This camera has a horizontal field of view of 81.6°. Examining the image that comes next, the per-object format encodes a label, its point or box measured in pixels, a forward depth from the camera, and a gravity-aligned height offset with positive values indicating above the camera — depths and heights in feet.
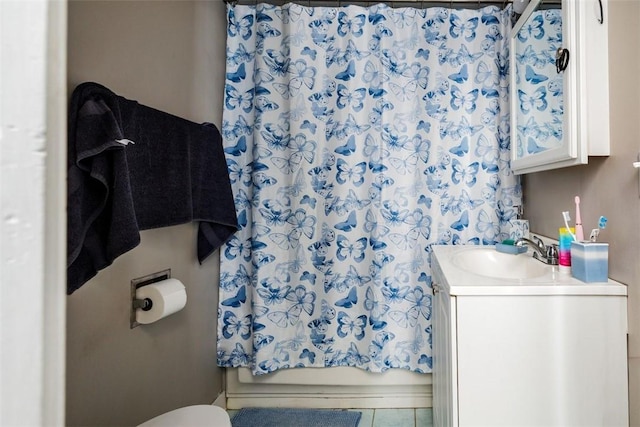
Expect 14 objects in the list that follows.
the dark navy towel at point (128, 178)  3.18 +0.48
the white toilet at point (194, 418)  3.83 -2.09
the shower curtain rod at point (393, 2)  6.35 +3.79
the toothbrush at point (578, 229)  3.85 -0.10
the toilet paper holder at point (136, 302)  4.19 -0.92
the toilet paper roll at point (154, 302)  4.22 -0.92
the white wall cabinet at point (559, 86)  3.67 +1.54
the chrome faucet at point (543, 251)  4.37 -0.37
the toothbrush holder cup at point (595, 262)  3.48 -0.40
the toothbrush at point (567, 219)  3.98 +0.00
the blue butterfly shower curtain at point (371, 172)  6.18 +0.83
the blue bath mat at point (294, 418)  6.11 -3.33
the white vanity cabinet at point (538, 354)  3.29 -1.21
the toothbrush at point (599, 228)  3.59 -0.09
